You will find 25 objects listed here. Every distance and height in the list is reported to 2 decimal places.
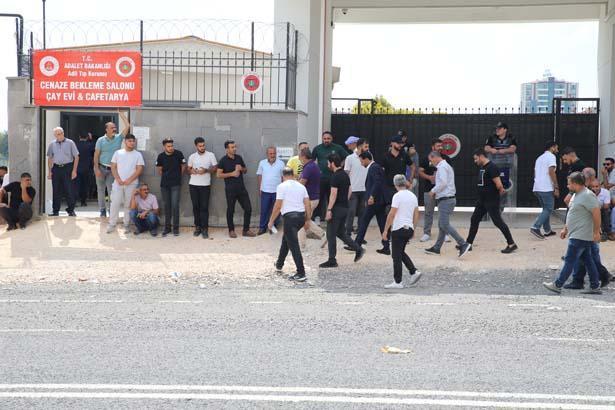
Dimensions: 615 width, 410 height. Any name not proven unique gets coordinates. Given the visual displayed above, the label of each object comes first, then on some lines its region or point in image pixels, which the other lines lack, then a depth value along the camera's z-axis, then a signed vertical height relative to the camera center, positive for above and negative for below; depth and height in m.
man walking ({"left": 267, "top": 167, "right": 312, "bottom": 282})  13.38 -1.04
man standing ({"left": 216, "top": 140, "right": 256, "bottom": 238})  17.47 -0.82
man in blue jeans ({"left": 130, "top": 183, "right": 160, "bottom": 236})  17.50 -1.39
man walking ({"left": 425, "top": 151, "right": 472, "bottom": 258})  15.38 -0.87
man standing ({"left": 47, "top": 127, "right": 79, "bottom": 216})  18.48 -0.57
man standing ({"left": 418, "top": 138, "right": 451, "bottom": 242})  16.59 -0.79
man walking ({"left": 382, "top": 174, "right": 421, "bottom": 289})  12.66 -1.13
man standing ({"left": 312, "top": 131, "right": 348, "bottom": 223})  17.11 -0.28
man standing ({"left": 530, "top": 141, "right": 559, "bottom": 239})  16.78 -0.86
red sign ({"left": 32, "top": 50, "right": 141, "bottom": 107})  18.62 +1.21
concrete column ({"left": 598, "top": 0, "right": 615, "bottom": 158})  20.30 +1.49
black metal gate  21.33 +0.33
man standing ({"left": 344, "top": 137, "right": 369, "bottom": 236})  16.08 -0.75
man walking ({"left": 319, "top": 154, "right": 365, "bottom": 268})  14.22 -1.03
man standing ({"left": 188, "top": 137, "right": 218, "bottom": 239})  17.59 -0.84
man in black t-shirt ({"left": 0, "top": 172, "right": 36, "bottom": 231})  18.02 -1.32
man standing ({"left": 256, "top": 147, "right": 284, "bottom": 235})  17.48 -0.78
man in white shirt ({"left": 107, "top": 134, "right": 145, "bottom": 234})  17.61 -0.70
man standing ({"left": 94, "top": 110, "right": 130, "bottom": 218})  18.31 -0.33
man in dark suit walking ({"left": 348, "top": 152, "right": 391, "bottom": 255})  15.27 -0.94
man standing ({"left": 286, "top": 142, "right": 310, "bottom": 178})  17.09 -0.46
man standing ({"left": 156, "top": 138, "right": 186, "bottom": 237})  17.59 -0.70
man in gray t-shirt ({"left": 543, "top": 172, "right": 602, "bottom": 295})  12.10 -1.15
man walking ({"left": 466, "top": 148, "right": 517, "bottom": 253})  15.01 -0.85
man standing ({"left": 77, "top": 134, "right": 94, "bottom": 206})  21.92 -0.71
